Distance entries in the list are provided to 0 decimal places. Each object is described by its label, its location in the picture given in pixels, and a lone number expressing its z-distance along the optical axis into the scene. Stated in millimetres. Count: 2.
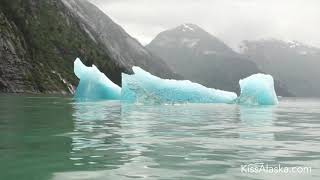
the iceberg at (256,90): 65312
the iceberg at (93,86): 75812
